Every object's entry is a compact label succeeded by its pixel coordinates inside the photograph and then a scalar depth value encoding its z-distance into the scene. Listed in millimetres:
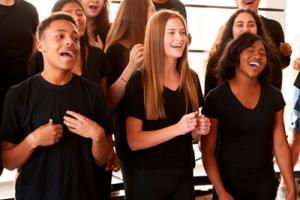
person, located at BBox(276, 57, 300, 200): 3177
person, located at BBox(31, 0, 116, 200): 2174
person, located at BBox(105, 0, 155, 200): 2258
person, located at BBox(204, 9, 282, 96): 2742
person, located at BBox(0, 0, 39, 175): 2449
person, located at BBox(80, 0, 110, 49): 2672
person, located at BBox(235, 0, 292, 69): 3062
